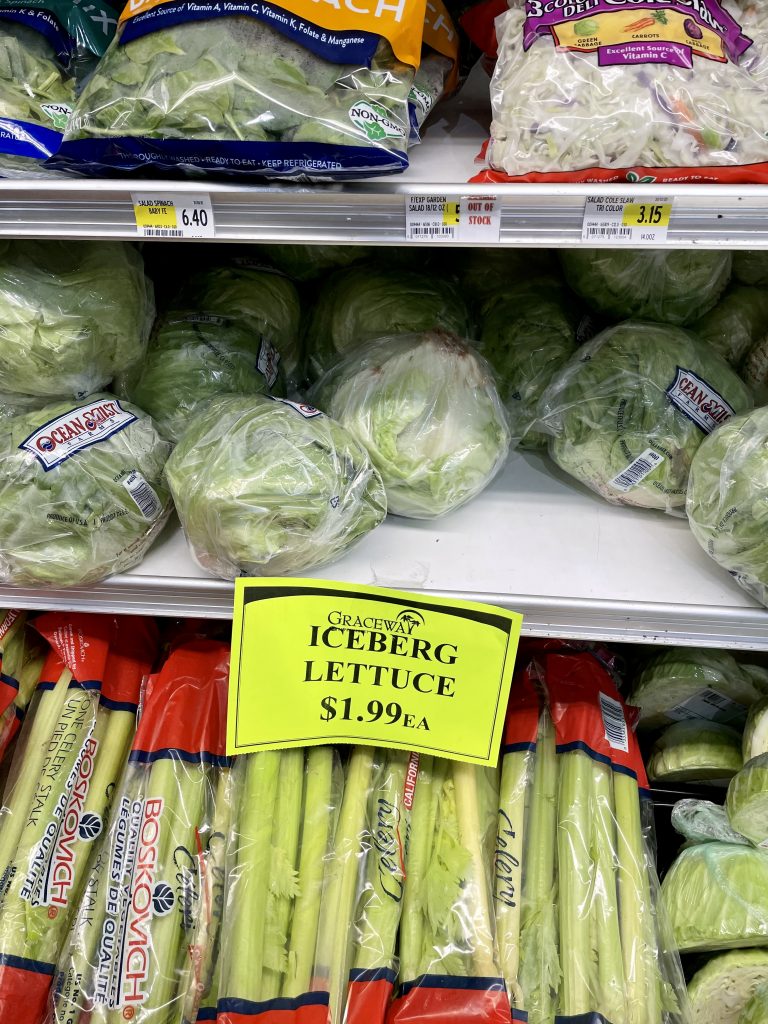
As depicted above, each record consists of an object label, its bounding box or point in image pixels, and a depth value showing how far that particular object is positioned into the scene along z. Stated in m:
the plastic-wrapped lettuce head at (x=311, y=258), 1.30
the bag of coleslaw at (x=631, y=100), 0.86
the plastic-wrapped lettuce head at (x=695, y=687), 1.25
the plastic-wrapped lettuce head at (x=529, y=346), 1.26
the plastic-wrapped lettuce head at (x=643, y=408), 1.11
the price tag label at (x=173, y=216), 0.85
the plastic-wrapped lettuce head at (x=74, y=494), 0.97
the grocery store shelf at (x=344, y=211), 0.81
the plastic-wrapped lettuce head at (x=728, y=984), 1.11
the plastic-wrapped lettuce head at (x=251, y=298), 1.25
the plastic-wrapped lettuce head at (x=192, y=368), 1.15
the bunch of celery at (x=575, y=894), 1.02
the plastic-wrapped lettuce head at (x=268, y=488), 0.95
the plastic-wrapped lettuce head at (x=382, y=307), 1.25
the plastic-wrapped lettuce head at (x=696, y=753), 1.28
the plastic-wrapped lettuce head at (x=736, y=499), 0.94
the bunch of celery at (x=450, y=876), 1.01
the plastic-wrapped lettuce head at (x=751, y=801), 1.11
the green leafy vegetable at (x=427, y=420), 1.10
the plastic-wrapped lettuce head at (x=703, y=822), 1.17
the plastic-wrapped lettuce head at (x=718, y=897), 1.08
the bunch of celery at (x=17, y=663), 1.22
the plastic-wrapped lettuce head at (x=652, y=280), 1.15
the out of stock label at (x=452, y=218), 0.83
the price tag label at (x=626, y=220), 0.82
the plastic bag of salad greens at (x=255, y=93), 0.83
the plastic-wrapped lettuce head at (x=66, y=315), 1.02
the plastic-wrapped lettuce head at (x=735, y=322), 1.27
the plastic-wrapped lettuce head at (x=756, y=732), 1.20
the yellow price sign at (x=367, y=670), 1.00
